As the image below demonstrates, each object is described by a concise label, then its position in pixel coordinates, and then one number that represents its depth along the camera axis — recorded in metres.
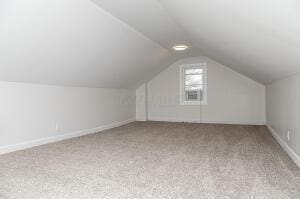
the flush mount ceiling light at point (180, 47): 4.97
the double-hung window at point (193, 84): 6.53
